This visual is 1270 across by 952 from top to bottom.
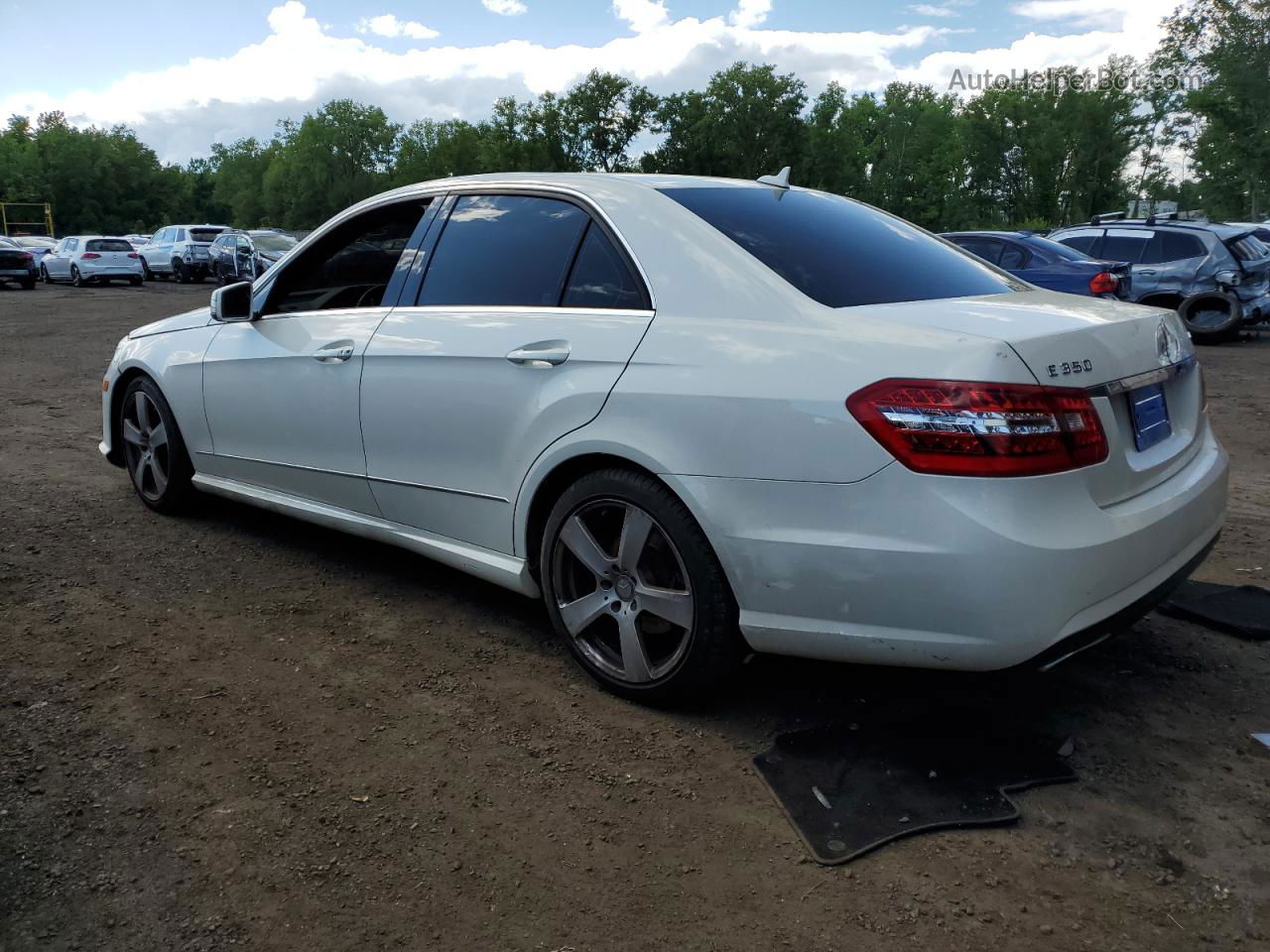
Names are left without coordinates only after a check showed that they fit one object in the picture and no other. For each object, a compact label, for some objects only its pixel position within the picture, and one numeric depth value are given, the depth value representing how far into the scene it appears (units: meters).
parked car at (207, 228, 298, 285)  28.80
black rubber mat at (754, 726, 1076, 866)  2.64
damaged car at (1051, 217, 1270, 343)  14.26
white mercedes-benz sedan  2.57
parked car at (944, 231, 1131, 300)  12.30
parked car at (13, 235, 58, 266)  42.69
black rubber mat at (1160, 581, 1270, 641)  3.87
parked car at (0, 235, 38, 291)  29.72
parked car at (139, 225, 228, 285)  32.69
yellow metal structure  69.50
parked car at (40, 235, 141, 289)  31.33
